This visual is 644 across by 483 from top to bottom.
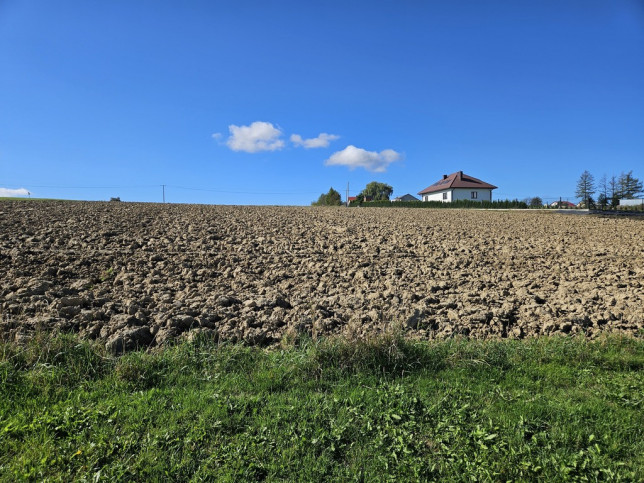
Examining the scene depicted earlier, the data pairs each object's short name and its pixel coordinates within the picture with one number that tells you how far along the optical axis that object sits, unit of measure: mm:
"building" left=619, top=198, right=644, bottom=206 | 51031
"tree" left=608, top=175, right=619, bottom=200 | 65688
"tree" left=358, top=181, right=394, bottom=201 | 85688
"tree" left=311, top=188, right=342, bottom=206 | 58669
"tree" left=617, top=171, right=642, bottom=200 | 66438
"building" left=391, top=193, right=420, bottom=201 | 85488
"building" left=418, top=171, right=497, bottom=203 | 55316
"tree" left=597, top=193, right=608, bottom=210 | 57969
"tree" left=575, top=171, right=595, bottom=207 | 67625
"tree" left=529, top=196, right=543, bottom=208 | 52938
